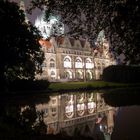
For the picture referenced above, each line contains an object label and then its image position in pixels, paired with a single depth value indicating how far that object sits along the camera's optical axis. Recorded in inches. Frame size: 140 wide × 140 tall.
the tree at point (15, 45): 1130.5
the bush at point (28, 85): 1256.4
